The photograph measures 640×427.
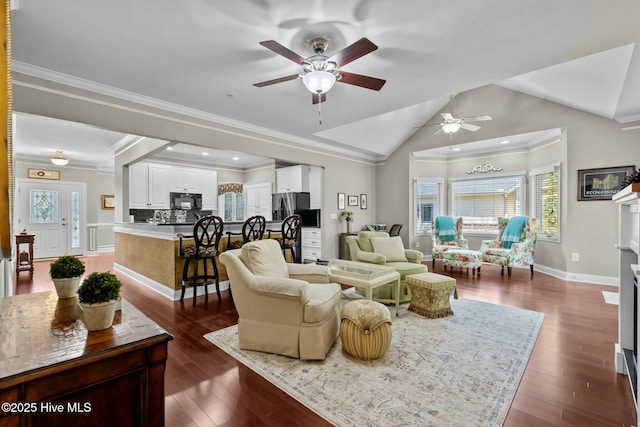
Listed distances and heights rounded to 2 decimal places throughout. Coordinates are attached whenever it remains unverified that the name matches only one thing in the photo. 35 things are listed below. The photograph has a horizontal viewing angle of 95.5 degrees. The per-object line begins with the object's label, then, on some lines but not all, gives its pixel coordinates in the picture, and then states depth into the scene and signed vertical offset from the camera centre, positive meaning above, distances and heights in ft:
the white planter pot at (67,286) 4.46 -1.17
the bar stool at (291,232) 14.86 -1.12
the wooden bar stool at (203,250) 12.29 -1.70
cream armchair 7.45 -2.61
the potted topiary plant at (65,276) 4.45 -1.00
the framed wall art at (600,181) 14.90 +1.51
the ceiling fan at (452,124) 15.39 +4.66
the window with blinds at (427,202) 23.49 +0.69
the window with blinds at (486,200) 21.02 +0.79
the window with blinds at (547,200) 17.63 +0.63
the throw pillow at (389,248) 13.46 -1.77
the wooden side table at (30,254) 18.76 -2.80
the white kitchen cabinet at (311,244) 20.37 -2.40
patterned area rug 5.68 -3.93
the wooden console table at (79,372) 2.57 -1.56
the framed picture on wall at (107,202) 28.02 +0.90
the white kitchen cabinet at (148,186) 20.94 +1.88
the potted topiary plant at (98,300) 3.32 -1.04
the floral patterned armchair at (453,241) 20.18 -2.16
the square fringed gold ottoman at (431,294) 10.50 -3.08
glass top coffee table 9.89 -2.34
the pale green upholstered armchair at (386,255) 12.11 -2.04
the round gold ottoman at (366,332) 7.41 -3.13
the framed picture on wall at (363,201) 23.34 +0.78
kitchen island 13.12 -2.18
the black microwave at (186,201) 23.09 +0.83
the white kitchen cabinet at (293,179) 21.65 +2.44
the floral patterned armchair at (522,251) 17.22 -2.47
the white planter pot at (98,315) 3.31 -1.20
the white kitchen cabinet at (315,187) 20.45 +1.73
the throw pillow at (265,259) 8.45 -1.46
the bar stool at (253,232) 13.83 -1.04
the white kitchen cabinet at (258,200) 25.32 +1.02
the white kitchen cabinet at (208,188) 25.13 +2.00
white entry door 23.90 -0.33
